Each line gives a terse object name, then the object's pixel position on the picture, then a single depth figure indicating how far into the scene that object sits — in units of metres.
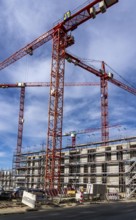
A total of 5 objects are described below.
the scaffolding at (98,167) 48.03
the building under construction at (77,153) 43.47
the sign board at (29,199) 22.40
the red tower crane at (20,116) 75.81
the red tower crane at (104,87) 64.89
